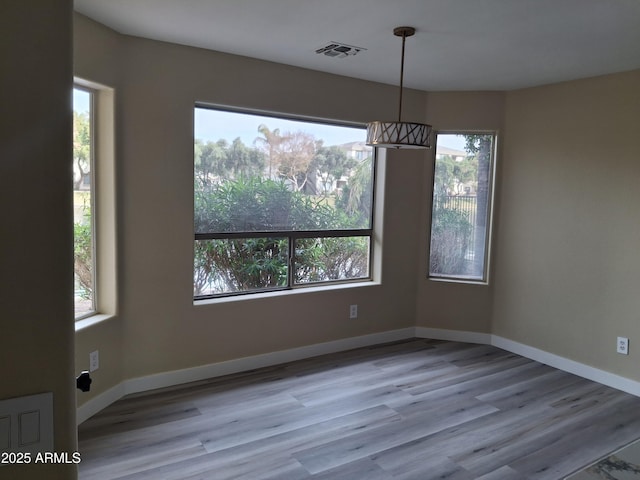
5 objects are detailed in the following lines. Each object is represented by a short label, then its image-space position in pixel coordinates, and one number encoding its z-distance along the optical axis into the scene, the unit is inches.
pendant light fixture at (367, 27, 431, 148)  104.3
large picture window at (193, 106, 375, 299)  145.3
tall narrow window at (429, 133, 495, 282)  181.6
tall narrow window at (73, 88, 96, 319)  118.2
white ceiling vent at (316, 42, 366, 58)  128.2
